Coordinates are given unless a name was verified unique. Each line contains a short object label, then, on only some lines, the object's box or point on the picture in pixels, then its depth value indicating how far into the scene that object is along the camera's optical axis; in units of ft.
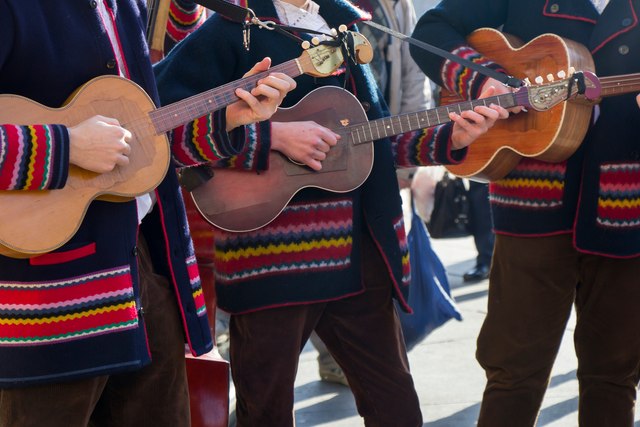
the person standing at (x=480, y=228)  35.31
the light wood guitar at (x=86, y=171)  10.63
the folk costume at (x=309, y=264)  14.42
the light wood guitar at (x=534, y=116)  15.05
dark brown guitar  14.56
